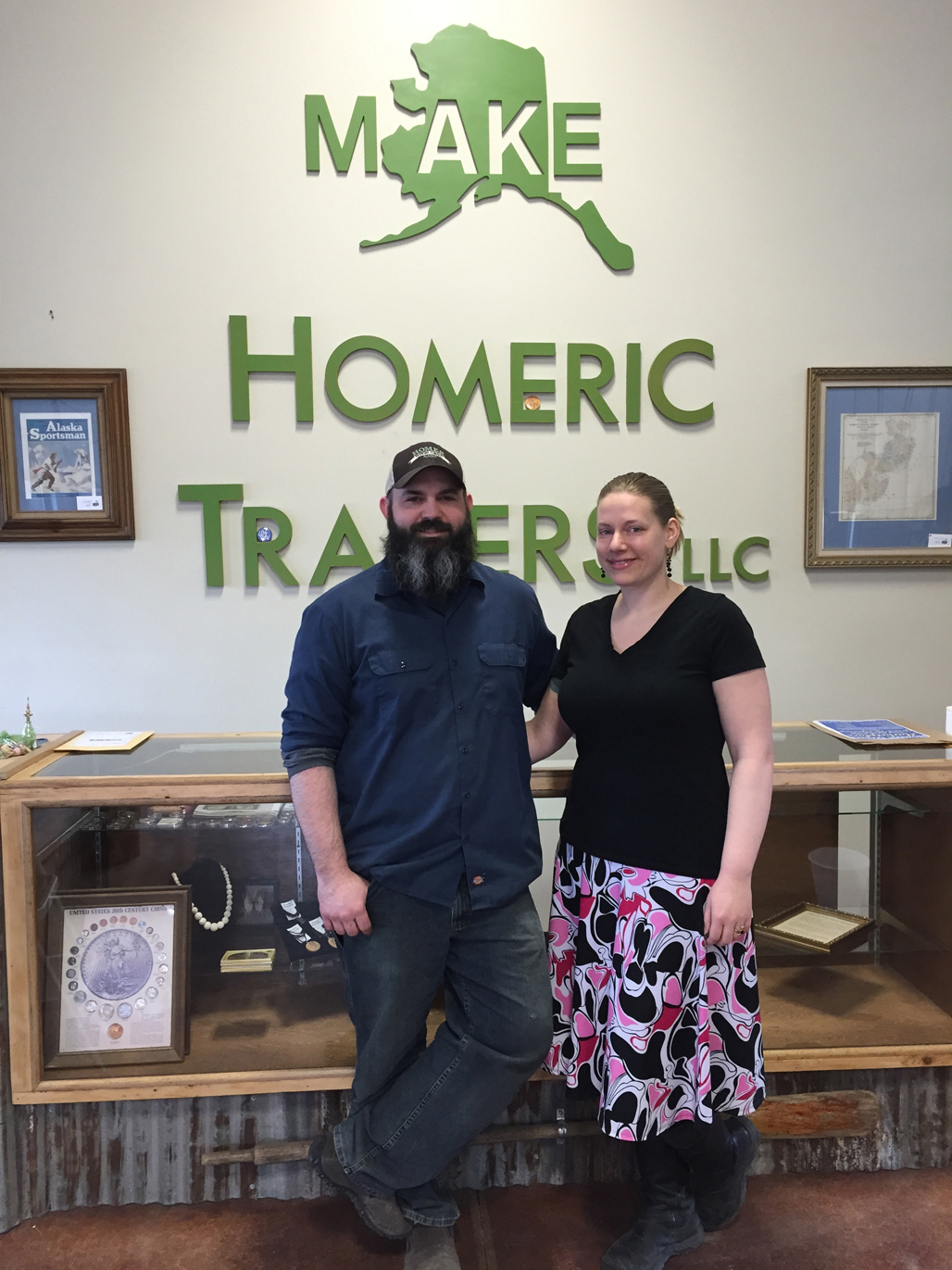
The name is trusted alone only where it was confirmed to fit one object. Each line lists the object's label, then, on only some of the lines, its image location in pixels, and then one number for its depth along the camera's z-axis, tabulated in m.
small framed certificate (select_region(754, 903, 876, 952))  1.97
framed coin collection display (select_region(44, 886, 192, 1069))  1.85
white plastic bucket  1.99
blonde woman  1.55
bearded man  1.60
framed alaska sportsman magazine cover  2.50
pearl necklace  1.92
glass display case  1.81
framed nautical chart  2.67
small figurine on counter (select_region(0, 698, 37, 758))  1.92
